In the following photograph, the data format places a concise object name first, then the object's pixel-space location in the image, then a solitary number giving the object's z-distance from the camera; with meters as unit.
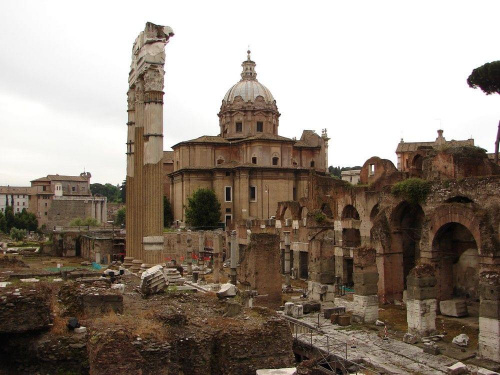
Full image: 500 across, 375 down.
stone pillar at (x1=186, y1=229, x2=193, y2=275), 31.82
